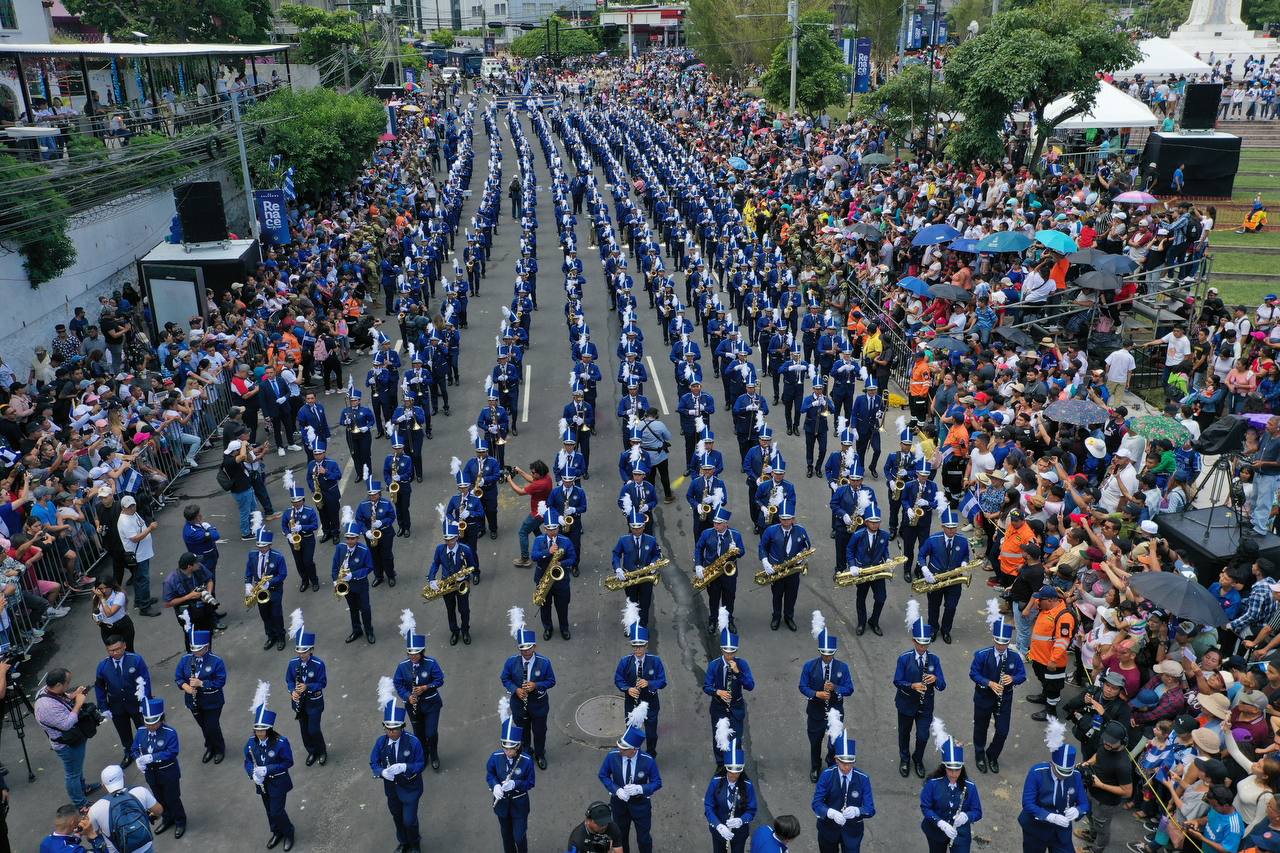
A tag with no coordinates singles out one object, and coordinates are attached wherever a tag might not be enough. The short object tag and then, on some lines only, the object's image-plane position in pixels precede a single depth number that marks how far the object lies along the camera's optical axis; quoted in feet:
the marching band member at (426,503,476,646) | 42.24
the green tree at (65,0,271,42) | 159.94
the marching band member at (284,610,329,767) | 34.50
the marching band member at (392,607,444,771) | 34.63
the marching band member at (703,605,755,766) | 33.73
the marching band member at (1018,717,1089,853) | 28.53
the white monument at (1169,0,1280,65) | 174.60
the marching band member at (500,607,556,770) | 34.45
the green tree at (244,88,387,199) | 110.22
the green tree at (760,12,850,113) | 163.63
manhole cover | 37.65
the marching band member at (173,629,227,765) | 34.88
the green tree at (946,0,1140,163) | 86.28
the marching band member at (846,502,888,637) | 41.96
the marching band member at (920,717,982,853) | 28.81
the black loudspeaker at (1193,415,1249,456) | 42.78
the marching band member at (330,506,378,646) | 41.96
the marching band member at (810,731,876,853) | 29.19
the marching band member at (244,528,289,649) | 41.96
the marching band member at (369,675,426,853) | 31.07
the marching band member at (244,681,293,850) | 31.45
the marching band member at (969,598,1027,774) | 33.80
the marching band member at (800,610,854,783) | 33.50
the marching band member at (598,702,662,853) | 30.19
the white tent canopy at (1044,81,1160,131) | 92.02
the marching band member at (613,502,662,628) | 42.04
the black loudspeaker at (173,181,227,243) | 81.46
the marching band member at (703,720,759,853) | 29.27
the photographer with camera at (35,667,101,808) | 32.99
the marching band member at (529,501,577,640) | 42.42
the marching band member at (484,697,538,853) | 30.35
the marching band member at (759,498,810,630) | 42.39
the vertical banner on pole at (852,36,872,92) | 169.68
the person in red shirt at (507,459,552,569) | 49.01
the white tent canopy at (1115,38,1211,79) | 110.52
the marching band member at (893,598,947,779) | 33.86
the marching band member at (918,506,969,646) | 40.65
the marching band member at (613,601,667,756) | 34.50
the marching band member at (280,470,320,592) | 45.68
